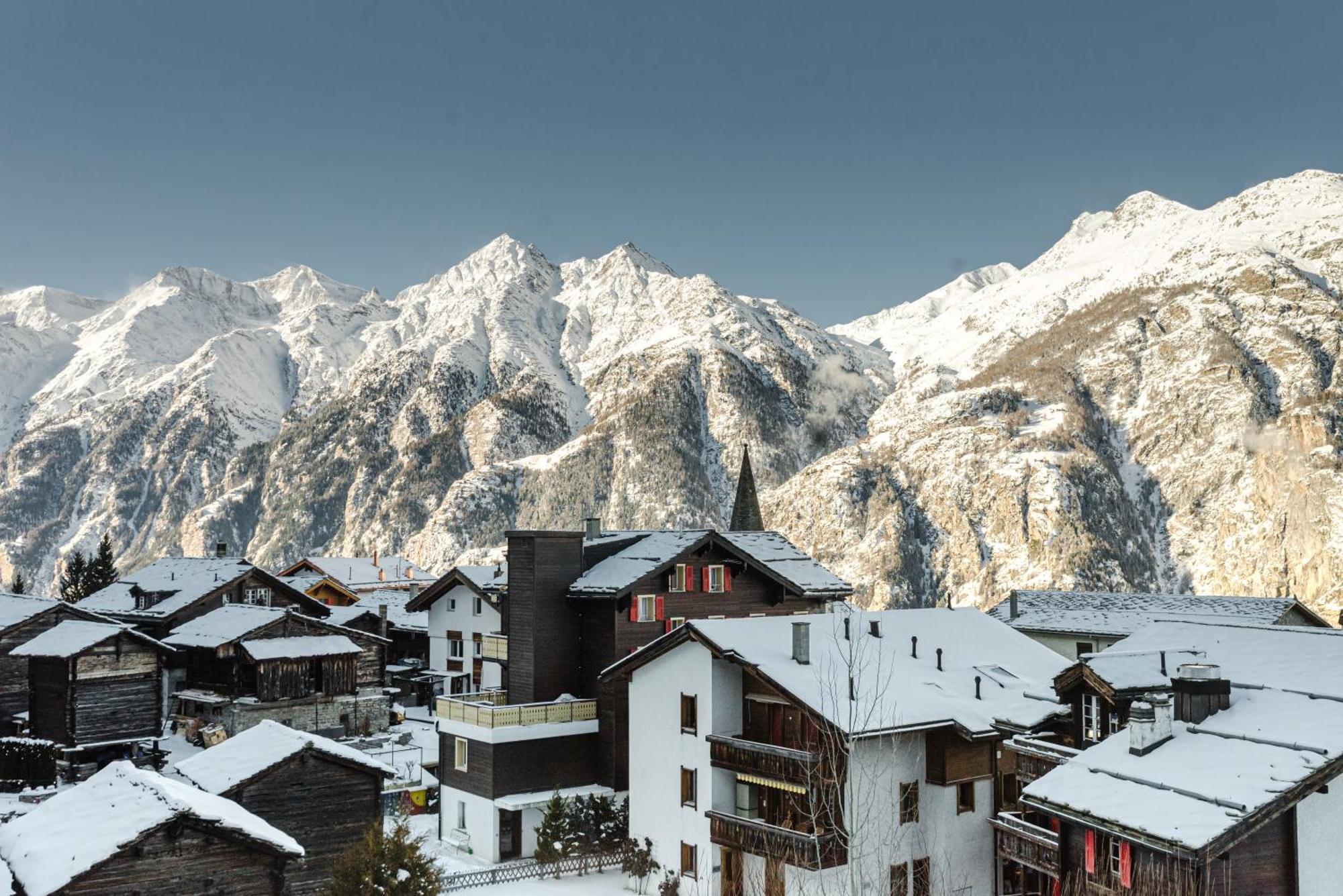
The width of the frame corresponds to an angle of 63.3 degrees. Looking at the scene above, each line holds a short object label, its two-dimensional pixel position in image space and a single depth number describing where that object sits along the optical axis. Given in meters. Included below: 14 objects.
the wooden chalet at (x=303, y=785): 30.20
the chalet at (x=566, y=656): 41.84
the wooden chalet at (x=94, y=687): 51.50
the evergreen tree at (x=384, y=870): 25.42
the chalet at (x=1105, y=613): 55.25
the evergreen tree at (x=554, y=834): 38.72
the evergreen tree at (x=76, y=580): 96.92
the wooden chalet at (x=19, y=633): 54.84
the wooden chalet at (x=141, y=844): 21.88
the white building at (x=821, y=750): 30.34
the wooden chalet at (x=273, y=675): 59.16
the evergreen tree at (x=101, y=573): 97.56
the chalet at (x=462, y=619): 64.31
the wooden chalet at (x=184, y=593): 68.94
